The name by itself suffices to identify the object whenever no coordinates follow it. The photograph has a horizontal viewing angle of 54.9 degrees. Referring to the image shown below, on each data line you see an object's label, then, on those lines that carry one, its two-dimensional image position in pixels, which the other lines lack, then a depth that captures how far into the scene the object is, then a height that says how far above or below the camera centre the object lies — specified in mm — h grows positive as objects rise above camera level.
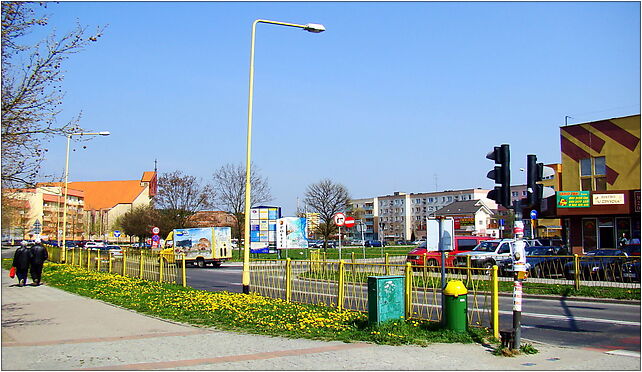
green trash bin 10672 -1369
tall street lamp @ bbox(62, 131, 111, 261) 38375 -1291
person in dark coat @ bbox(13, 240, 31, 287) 23094 -1192
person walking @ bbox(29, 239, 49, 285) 23547 -1187
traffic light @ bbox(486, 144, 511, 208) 10320 +895
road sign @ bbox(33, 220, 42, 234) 34250 +162
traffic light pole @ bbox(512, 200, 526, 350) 9539 -634
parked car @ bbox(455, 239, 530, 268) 28828 -1273
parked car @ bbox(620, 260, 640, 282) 20000 -1445
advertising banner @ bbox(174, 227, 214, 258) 42188 -848
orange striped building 32062 +2652
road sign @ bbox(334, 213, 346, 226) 29502 +444
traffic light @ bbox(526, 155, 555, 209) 10016 +761
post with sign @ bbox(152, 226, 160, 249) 46047 -631
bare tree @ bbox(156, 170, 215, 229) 66625 +3520
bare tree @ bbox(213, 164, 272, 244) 61875 +3384
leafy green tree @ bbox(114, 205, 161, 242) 71500 +911
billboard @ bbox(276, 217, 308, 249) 46597 -283
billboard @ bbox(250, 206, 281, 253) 43906 +247
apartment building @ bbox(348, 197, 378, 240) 164500 +3510
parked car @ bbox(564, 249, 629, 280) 20281 -1298
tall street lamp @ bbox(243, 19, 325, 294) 16234 +2293
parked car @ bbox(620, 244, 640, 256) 24023 -877
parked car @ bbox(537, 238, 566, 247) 42188 -1034
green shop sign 32469 +1522
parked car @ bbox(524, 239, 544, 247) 37612 -871
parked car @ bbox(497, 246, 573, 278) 21938 -1431
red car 30734 -1205
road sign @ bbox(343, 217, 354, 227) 30509 +356
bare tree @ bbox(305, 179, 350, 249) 74562 +3532
